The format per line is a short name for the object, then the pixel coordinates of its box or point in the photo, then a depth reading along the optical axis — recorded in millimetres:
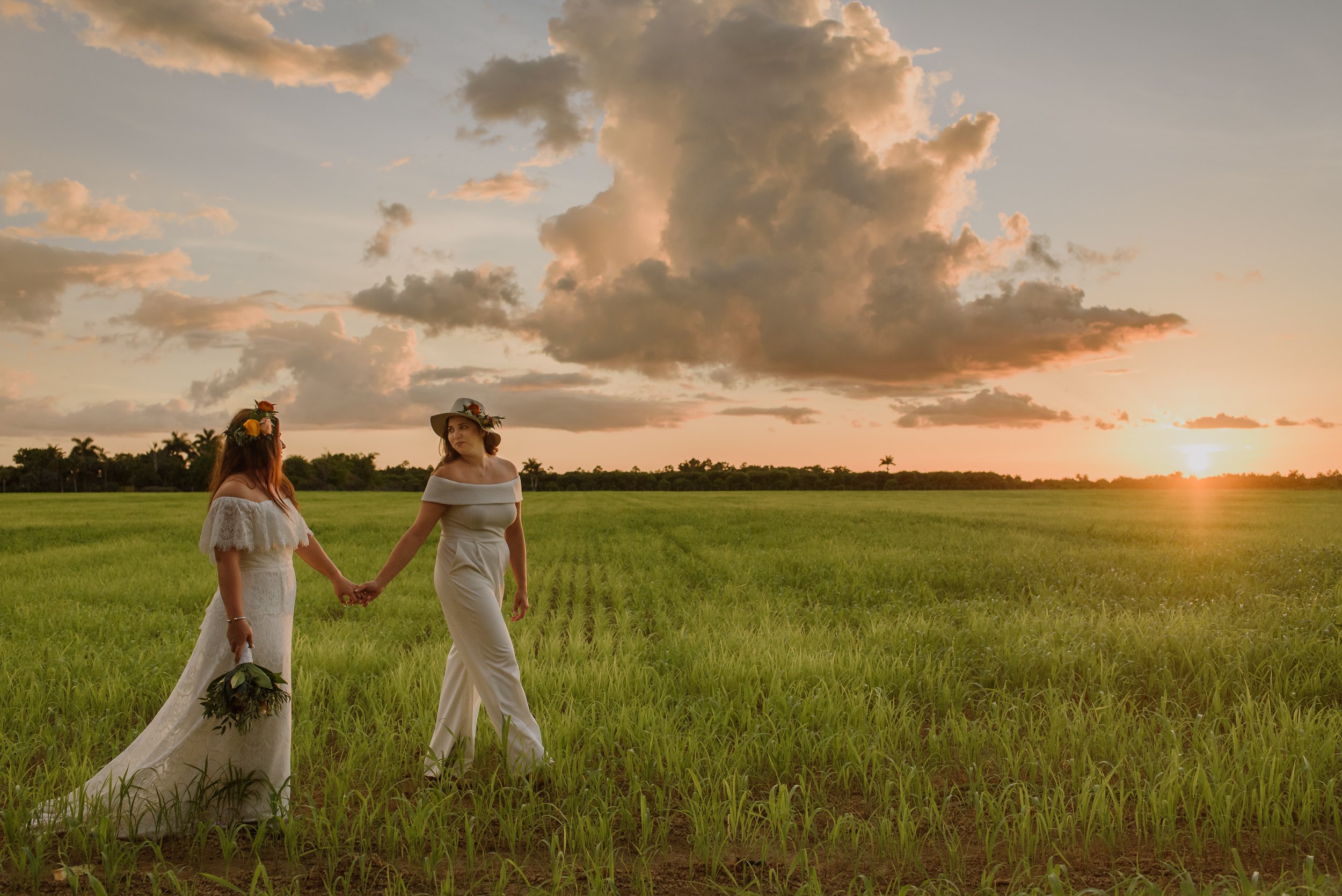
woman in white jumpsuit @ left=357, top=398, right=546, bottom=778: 5109
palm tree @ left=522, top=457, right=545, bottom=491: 109562
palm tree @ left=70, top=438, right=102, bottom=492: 137250
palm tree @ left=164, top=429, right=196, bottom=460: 128625
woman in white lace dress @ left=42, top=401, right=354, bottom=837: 4473
